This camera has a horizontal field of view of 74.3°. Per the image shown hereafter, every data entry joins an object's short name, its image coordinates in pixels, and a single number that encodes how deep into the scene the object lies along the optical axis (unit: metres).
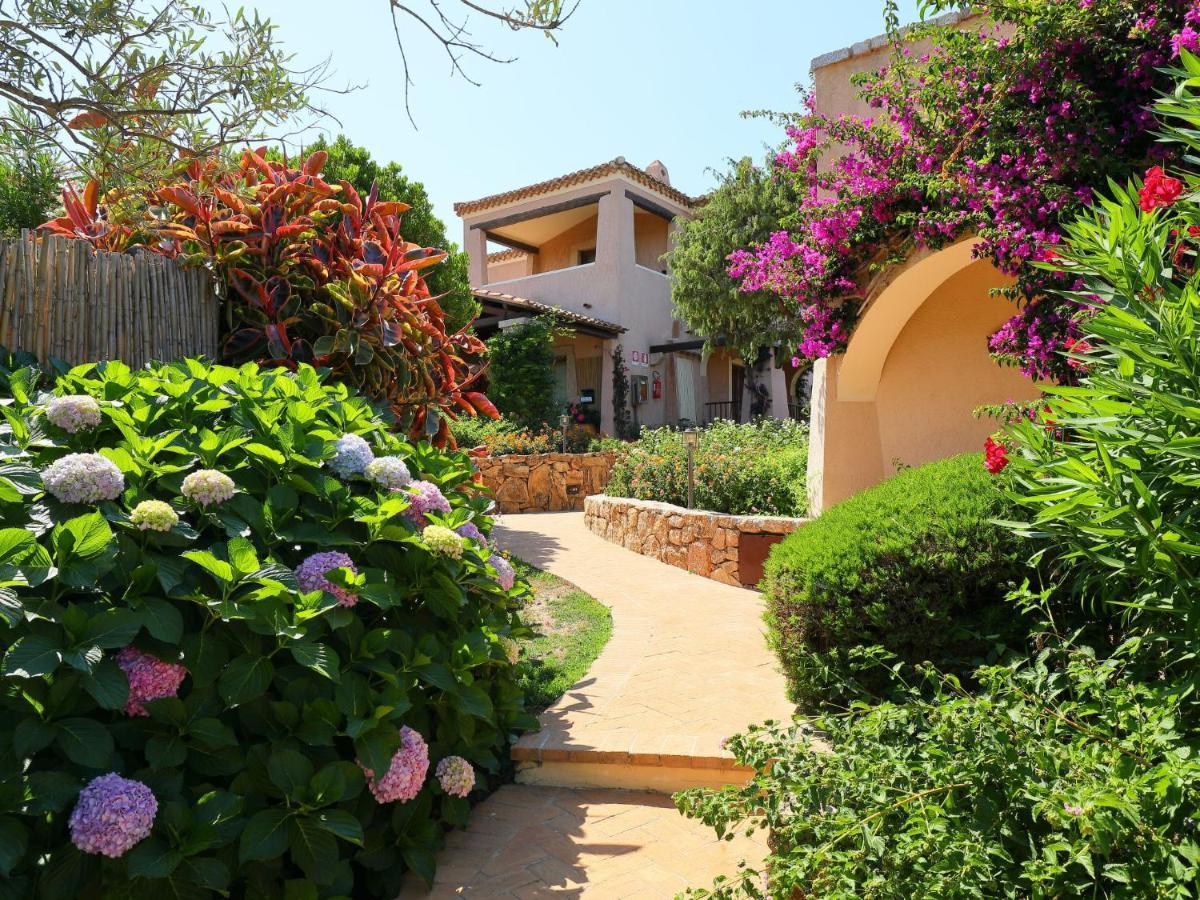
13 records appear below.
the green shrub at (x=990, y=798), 1.86
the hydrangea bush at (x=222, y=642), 2.04
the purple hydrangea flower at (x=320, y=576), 2.48
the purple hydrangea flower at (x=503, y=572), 3.45
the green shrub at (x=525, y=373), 17.14
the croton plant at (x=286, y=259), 3.80
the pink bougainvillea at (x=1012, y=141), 4.80
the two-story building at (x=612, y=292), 18.94
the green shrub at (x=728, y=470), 8.52
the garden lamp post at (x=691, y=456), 8.78
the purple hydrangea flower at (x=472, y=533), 3.29
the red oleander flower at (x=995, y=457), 4.39
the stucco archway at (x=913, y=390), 7.34
